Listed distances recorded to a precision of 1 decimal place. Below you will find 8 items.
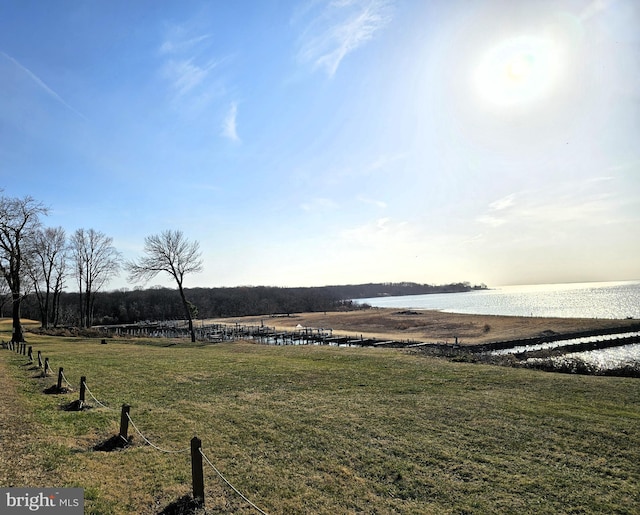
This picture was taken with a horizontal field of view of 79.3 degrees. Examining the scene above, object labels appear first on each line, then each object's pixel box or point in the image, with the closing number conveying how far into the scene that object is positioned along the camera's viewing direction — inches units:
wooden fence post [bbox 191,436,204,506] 263.3
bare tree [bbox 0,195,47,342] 1178.0
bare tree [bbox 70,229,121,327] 2018.9
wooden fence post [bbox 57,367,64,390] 557.3
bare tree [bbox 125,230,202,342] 1658.0
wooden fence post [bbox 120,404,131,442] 370.0
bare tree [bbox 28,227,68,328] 1790.8
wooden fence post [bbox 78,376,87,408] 481.4
